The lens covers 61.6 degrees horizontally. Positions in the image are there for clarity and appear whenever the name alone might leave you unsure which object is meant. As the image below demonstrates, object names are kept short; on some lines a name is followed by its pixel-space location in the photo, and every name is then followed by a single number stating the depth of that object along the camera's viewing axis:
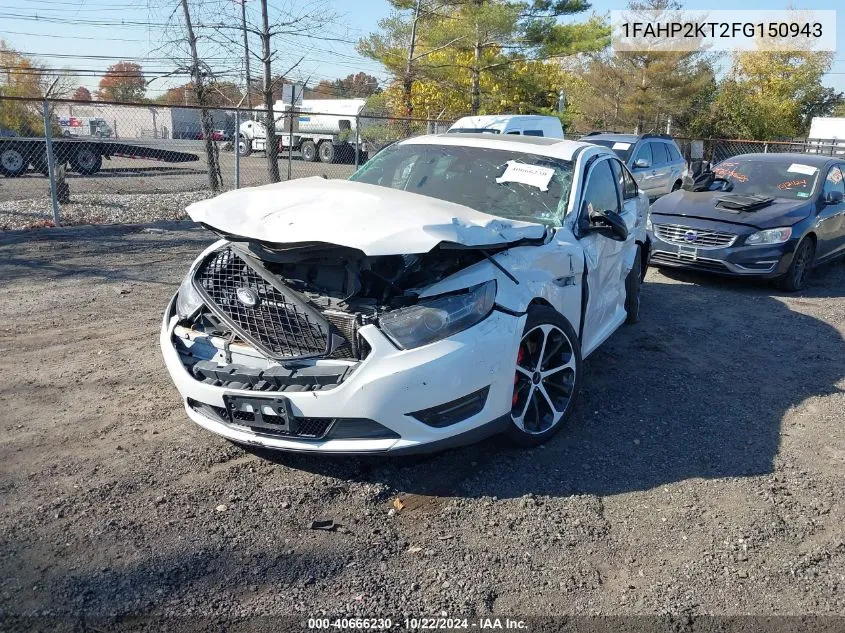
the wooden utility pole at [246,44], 13.08
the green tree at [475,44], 24.50
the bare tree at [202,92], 13.15
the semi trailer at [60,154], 16.05
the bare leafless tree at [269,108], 13.30
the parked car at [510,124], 13.99
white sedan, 3.28
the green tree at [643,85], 37.41
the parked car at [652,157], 13.71
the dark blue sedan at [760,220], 8.20
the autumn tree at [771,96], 41.59
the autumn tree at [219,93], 14.02
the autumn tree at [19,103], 15.07
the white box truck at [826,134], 28.33
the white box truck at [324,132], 28.44
